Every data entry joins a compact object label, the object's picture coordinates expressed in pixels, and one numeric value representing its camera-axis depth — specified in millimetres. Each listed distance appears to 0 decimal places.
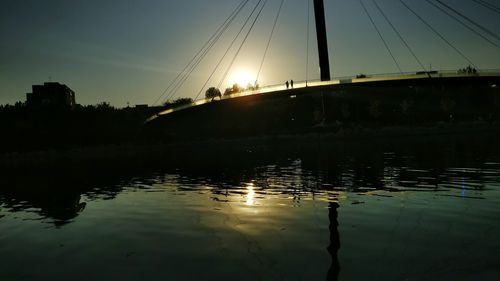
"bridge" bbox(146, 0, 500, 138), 46219
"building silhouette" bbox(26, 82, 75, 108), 135375
